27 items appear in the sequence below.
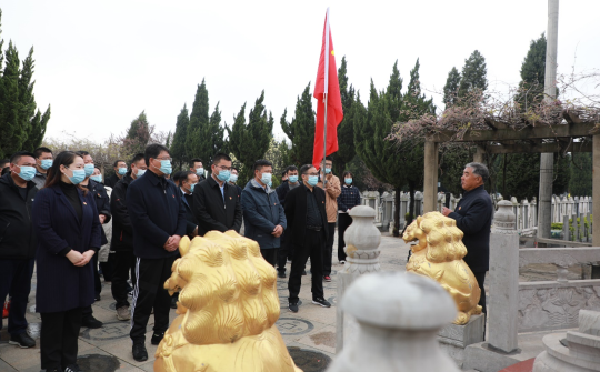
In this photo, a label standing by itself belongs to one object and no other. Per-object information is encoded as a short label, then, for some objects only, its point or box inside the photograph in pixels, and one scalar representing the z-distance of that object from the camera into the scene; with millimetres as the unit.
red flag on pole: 6652
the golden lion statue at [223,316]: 1937
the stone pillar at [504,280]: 3471
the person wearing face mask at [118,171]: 7046
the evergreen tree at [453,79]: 25547
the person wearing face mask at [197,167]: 7406
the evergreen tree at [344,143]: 19109
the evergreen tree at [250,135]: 20188
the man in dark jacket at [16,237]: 3988
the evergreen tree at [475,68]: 24766
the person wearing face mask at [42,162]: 5082
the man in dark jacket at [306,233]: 5324
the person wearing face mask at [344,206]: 8672
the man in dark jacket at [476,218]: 4195
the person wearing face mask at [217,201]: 4742
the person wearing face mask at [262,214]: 5414
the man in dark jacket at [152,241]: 3736
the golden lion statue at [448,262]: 3826
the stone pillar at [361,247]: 2252
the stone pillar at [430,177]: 8570
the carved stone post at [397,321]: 654
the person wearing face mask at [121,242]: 5109
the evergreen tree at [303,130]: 18641
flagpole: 6403
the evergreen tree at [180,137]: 27906
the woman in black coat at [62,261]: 3158
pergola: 6266
